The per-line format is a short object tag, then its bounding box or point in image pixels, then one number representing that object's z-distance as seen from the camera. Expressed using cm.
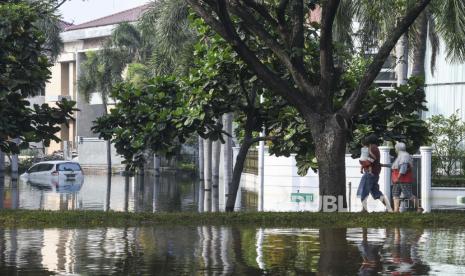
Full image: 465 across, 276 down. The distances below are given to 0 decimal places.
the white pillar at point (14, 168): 5049
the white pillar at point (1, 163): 5286
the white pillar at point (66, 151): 7502
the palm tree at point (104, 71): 6334
